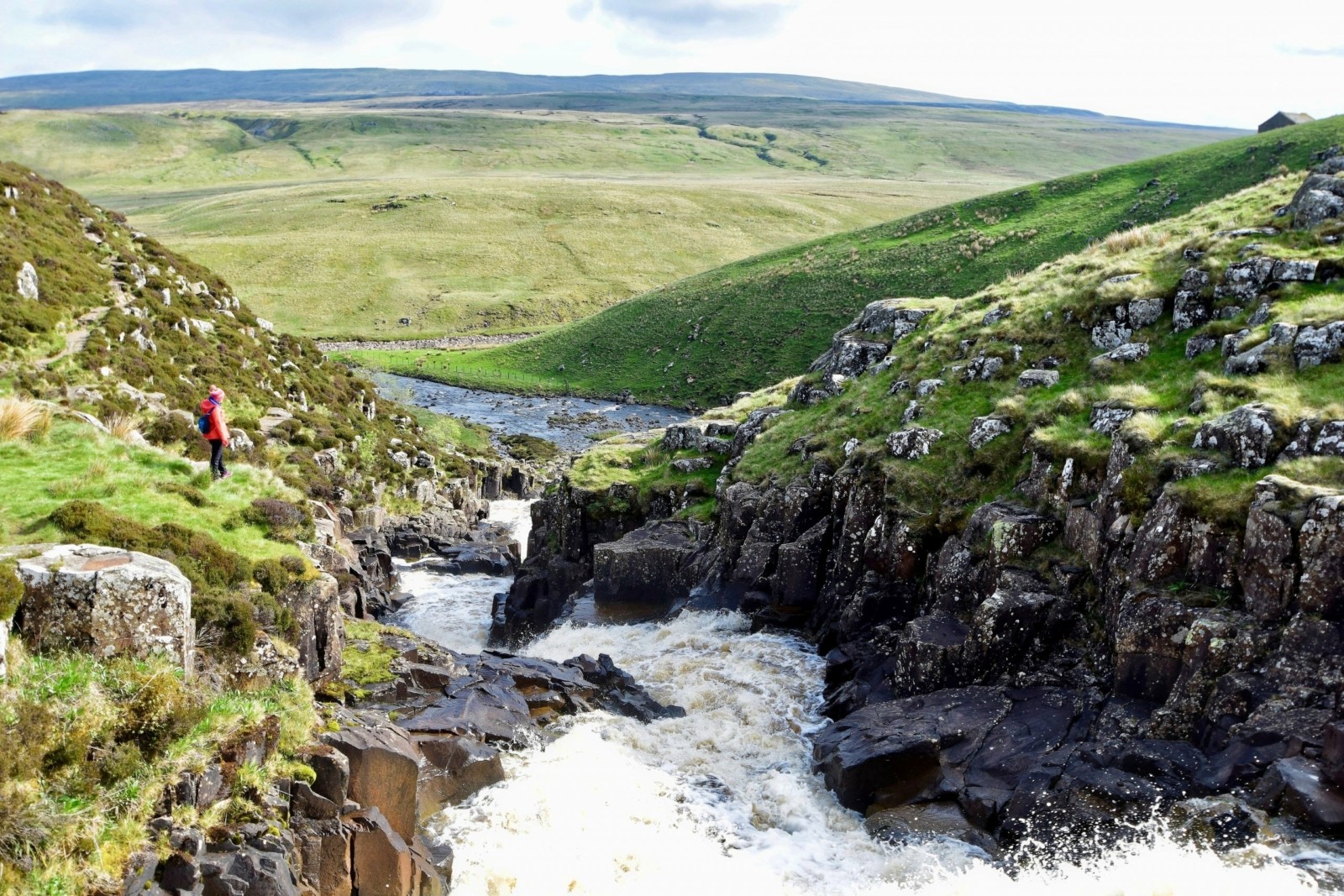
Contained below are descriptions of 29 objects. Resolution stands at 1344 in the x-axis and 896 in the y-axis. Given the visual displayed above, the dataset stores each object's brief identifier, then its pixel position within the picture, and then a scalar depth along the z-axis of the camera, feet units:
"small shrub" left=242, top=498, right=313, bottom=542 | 79.30
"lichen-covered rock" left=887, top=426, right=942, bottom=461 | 105.81
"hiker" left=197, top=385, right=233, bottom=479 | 88.33
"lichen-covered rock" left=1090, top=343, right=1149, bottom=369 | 102.53
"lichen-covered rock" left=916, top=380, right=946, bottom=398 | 116.47
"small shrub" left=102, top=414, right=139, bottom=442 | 95.86
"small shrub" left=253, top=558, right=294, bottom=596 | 70.18
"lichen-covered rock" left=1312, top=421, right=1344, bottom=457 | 72.23
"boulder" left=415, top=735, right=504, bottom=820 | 69.36
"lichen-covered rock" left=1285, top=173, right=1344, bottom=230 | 110.42
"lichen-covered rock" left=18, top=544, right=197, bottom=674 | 55.06
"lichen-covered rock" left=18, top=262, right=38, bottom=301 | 142.80
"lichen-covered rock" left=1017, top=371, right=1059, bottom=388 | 106.73
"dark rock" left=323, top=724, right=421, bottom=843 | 62.34
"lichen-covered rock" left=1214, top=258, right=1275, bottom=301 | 101.30
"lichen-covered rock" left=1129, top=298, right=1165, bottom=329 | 107.14
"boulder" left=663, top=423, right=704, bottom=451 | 150.30
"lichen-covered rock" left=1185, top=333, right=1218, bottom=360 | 97.60
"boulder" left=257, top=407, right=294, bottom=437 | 155.88
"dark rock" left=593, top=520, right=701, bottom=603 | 122.42
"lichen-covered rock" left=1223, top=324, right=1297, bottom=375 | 87.88
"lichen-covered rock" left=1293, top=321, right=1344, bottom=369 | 84.28
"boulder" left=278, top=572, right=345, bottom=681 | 72.08
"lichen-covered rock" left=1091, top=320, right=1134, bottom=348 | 107.55
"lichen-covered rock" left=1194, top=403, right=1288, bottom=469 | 75.82
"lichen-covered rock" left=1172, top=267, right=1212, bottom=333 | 103.40
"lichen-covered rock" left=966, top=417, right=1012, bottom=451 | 101.86
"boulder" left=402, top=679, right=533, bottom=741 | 73.97
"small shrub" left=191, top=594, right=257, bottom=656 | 62.34
